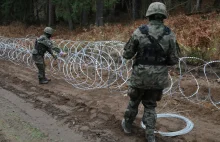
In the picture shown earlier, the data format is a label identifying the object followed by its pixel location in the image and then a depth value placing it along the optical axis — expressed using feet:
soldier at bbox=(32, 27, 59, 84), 27.04
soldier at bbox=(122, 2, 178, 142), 12.79
